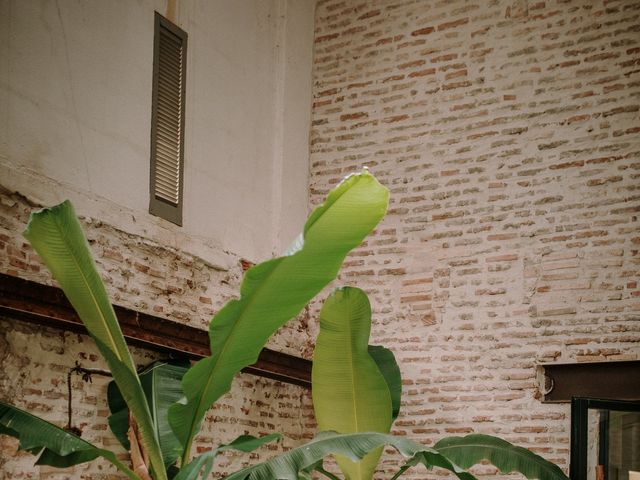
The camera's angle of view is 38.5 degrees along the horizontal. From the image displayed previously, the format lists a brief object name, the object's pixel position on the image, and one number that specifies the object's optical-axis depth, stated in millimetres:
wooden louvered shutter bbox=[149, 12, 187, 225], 5988
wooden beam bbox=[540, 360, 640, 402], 6445
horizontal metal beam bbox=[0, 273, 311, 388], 4711
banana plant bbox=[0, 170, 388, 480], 3551
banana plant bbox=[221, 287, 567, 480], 5016
